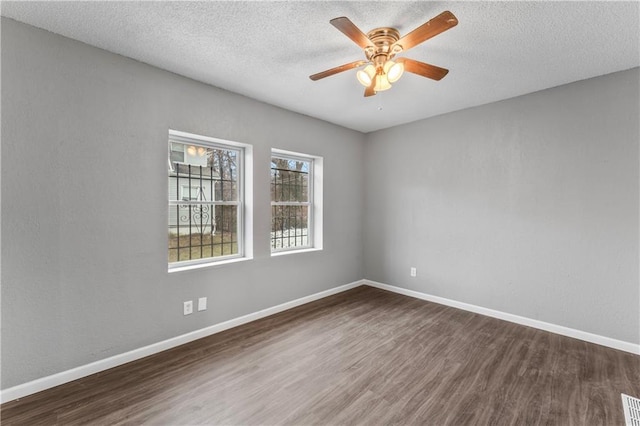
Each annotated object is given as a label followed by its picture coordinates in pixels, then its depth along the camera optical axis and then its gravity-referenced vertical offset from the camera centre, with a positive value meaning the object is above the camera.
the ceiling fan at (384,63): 1.91 +1.06
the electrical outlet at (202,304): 2.89 -0.94
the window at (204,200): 2.90 +0.13
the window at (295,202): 3.83 +0.14
